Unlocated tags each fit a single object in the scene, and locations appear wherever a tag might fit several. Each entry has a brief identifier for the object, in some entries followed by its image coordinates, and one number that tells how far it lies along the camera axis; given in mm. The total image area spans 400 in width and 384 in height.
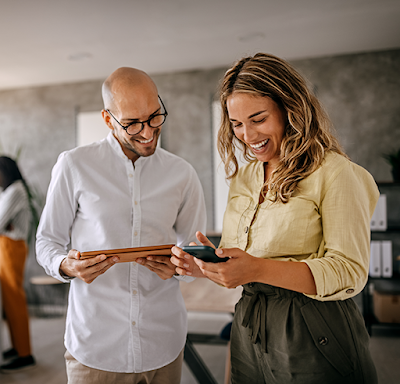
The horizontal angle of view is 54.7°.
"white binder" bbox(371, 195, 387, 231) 3885
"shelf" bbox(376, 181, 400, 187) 3832
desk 2241
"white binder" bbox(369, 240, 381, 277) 3867
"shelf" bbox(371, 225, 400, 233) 3889
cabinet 3996
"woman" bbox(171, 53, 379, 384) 986
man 1406
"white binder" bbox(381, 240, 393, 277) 3855
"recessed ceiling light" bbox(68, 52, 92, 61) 4129
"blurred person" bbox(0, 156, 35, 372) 3348
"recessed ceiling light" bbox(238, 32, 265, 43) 3630
